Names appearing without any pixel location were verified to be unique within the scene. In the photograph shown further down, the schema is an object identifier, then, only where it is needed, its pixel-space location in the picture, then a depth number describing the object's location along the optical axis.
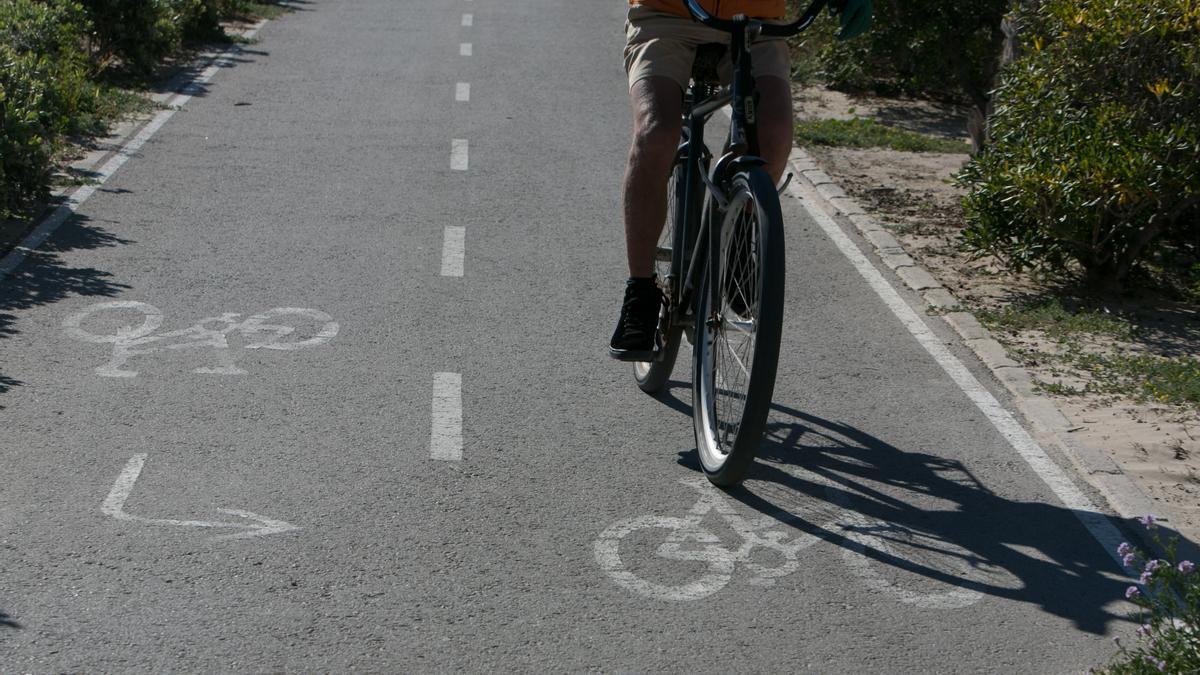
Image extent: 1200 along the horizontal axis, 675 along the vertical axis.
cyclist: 4.95
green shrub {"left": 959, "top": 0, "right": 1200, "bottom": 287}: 7.12
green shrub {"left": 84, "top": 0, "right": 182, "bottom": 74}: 13.17
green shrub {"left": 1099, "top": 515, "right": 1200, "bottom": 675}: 3.32
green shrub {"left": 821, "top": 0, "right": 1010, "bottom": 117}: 12.93
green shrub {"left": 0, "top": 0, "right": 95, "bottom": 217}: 8.05
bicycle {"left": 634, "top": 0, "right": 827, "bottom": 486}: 4.31
